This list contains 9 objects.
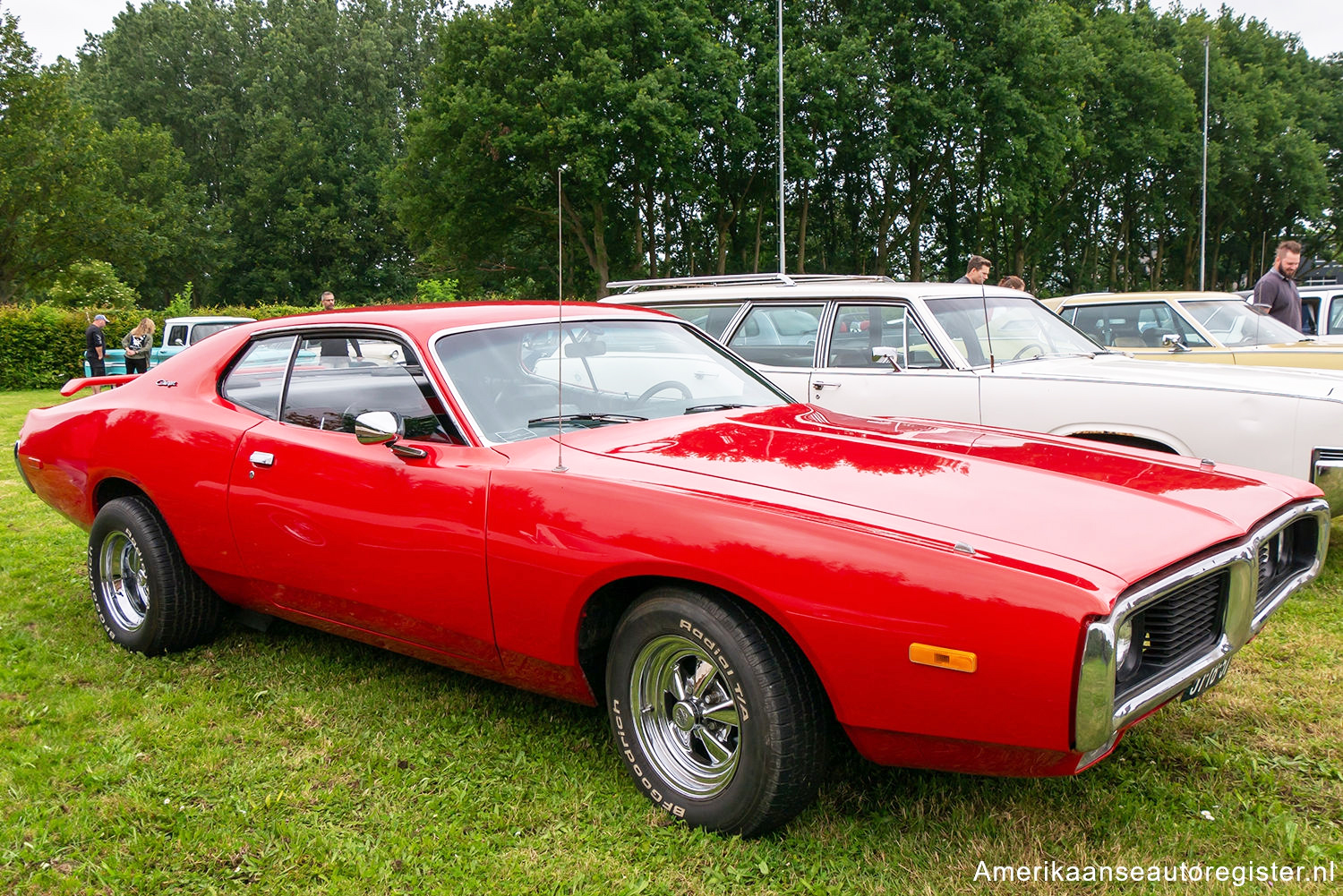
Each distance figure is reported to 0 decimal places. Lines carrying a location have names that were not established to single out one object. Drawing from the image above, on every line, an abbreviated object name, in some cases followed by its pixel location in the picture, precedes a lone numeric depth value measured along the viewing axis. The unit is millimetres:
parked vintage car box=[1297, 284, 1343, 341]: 12695
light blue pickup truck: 17625
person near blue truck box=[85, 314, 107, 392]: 18438
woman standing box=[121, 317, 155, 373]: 18141
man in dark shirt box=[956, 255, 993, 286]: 8416
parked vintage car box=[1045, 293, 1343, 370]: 8641
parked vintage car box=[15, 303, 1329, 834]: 2320
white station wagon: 4961
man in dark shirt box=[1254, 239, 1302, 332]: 9453
